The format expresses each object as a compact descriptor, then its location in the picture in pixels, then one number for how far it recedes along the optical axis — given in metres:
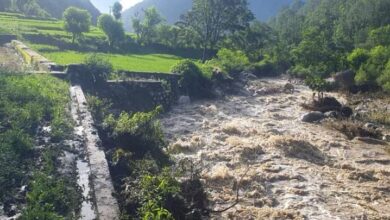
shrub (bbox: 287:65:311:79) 32.84
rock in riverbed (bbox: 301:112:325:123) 18.77
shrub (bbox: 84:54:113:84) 18.64
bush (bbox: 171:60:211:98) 22.30
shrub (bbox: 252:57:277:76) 34.38
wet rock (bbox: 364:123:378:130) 17.70
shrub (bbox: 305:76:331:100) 21.42
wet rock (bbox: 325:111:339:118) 19.25
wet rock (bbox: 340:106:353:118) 19.58
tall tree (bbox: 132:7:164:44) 43.73
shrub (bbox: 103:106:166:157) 11.16
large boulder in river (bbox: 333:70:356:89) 27.47
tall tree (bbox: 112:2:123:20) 56.12
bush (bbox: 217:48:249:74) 29.80
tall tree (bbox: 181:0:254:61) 35.88
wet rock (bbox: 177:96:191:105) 21.34
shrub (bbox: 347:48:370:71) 30.20
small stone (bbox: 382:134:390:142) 16.30
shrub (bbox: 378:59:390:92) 23.97
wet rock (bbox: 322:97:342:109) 21.00
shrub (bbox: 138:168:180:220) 6.98
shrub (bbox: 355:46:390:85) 26.48
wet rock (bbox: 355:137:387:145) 15.88
